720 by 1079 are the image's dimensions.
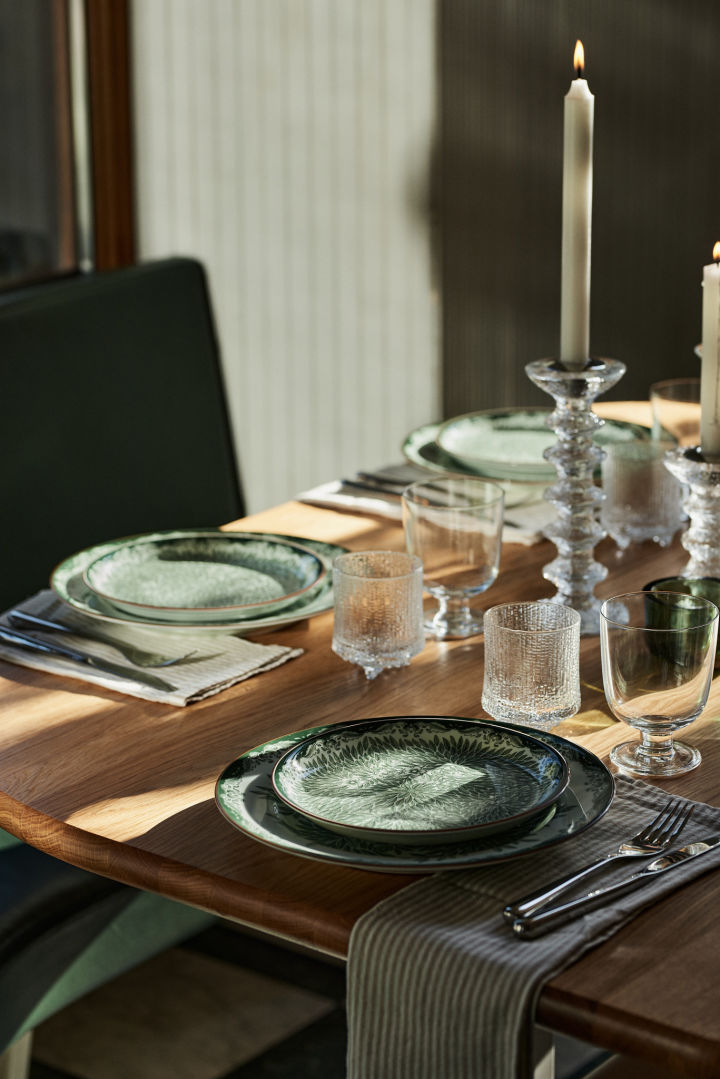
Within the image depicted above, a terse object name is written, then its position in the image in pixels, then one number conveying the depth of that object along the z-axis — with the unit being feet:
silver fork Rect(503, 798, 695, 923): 5.46
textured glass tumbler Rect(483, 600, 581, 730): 6.15
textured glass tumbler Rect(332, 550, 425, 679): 6.58
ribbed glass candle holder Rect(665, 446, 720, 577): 6.81
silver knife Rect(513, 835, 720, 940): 5.42
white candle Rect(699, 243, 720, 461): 6.60
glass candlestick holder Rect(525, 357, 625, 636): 6.74
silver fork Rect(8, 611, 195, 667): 6.77
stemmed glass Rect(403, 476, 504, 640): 6.97
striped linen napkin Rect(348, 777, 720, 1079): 5.30
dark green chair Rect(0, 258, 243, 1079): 7.78
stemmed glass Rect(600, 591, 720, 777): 6.01
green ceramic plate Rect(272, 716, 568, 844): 5.67
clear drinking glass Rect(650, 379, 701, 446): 8.11
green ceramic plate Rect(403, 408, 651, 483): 8.33
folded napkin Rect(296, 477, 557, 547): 7.85
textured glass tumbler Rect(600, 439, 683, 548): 7.69
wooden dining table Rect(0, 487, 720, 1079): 5.25
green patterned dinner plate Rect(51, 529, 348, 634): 6.90
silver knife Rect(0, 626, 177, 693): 6.63
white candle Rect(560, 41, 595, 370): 6.55
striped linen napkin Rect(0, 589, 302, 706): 6.60
